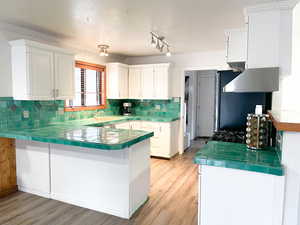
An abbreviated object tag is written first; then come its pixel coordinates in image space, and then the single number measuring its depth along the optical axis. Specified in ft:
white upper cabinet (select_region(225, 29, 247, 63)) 7.77
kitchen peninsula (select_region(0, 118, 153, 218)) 7.59
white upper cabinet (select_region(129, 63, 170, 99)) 15.39
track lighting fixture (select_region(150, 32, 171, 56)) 10.45
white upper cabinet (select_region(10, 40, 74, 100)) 9.21
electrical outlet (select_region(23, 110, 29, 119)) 10.09
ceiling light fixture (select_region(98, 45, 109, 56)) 11.69
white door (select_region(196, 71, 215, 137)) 22.31
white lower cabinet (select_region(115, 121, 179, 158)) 14.83
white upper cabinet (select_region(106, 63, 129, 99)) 15.34
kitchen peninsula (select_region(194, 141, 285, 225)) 4.53
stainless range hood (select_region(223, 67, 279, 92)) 5.78
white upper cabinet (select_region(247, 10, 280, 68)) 6.31
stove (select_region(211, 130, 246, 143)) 7.13
